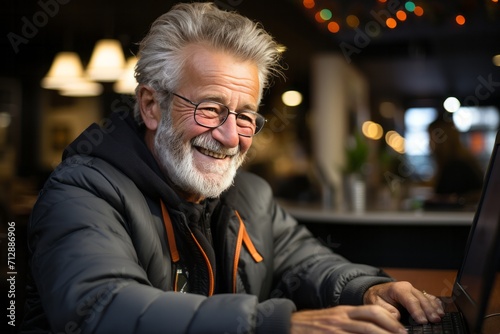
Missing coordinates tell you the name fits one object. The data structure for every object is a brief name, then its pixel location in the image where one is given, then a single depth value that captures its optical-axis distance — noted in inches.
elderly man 43.1
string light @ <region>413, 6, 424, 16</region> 264.7
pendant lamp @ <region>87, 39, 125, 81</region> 208.5
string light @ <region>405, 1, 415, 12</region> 255.1
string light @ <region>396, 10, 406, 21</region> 259.8
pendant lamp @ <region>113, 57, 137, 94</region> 213.0
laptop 49.3
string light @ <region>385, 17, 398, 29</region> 265.5
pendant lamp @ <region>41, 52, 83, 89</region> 230.4
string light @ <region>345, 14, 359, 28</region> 283.9
